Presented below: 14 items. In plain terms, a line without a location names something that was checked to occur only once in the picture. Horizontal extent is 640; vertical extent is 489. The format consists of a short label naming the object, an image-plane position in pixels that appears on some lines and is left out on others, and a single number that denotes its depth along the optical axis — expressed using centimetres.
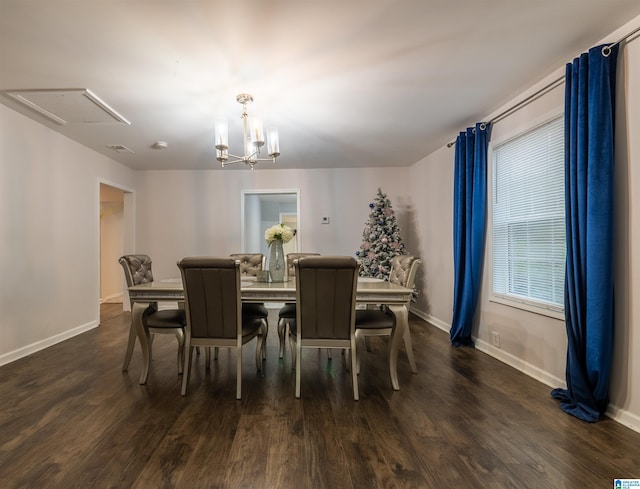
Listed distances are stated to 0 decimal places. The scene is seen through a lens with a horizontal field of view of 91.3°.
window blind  252
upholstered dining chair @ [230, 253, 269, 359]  393
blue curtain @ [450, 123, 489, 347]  337
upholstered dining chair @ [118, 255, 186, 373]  259
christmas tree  497
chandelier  271
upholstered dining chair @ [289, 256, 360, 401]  222
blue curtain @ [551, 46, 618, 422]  199
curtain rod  198
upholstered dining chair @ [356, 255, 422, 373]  252
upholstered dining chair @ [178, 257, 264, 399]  229
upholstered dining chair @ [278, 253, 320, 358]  292
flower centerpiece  296
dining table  249
